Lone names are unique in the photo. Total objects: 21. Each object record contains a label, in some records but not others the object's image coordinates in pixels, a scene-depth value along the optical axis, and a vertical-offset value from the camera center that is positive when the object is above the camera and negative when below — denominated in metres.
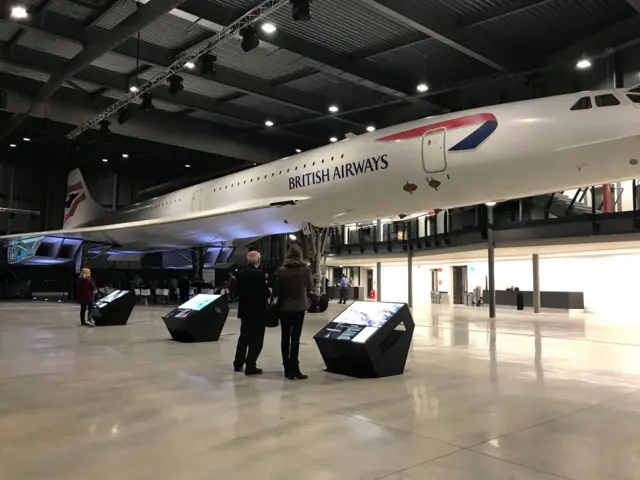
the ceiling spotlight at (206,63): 12.64 +5.53
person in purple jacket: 11.73 -0.26
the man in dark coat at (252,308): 6.00 -0.32
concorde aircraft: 7.71 +2.21
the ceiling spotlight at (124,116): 17.00 +5.58
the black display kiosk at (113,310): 12.00 -0.71
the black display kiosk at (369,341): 5.75 -0.70
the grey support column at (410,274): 21.46 +0.34
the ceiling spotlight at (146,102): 14.71 +5.26
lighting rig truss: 10.95 +5.85
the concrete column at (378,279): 26.52 +0.14
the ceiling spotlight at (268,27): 11.05 +5.64
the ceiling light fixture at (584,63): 12.29 +5.41
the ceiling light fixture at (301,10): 9.66 +5.25
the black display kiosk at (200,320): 8.93 -0.71
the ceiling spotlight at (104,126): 17.59 +5.40
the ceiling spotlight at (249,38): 11.38 +5.53
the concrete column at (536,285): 18.72 -0.09
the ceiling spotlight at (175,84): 13.72 +5.38
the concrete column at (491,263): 16.56 +0.66
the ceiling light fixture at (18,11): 11.33 +6.08
